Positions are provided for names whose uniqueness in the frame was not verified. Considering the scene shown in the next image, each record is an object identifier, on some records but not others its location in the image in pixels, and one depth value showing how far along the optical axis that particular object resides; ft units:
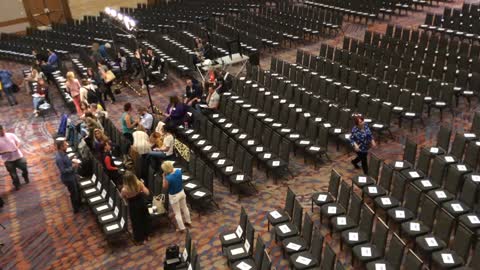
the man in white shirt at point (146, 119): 37.35
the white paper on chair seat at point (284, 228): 25.57
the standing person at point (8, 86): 54.95
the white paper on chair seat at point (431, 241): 22.79
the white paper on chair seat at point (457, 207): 25.00
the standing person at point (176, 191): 26.45
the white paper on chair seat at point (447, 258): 21.63
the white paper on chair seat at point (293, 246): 24.07
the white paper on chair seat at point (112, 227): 27.68
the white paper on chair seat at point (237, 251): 24.58
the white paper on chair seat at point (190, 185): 30.81
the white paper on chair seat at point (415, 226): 24.09
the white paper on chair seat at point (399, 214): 25.38
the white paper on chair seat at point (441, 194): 26.25
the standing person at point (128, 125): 37.60
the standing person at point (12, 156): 34.78
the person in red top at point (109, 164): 31.27
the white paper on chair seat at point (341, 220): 25.43
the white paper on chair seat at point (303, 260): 22.91
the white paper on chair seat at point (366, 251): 22.88
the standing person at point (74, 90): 45.72
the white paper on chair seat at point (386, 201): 26.53
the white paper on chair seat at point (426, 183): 27.40
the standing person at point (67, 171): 30.42
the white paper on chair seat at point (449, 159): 29.19
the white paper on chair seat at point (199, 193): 29.76
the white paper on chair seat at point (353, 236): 24.04
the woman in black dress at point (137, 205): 25.79
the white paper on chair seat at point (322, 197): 27.63
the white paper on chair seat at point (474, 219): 23.79
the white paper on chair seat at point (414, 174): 28.29
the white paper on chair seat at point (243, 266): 23.27
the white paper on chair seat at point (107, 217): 28.70
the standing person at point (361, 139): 30.58
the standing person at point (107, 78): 50.14
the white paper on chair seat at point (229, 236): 25.81
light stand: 40.86
